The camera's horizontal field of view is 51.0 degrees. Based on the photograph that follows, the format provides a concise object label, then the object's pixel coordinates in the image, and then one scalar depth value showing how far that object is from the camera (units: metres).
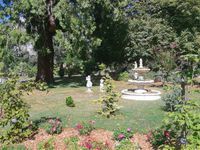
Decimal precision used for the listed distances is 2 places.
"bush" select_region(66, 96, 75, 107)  9.46
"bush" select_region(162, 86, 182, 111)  8.24
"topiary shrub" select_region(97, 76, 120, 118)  8.16
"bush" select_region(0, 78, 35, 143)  6.49
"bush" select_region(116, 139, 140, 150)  6.38
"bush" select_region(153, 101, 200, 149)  3.74
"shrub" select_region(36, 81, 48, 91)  6.61
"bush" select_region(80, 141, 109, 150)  6.35
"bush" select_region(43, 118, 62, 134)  7.01
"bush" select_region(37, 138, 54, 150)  6.51
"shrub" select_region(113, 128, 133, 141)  6.59
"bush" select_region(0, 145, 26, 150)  6.49
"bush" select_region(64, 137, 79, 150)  6.58
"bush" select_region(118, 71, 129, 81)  17.09
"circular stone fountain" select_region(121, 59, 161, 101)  11.05
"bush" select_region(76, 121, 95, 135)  6.88
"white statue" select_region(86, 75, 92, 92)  12.42
